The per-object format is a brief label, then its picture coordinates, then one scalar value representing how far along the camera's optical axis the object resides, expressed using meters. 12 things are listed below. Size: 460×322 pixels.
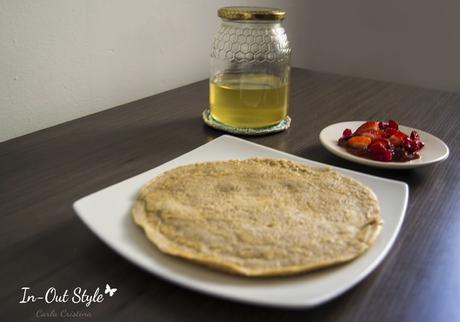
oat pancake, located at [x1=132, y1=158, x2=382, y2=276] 0.43
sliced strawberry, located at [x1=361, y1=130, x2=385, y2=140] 0.75
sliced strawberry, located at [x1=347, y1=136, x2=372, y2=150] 0.73
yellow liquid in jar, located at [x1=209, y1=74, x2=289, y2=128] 0.82
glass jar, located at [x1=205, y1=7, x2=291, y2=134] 0.83
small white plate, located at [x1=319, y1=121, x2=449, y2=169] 0.68
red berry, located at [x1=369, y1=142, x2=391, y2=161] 0.70
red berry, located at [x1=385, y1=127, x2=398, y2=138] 0.77
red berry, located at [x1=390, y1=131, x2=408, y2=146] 0.73
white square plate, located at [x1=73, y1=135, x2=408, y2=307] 0.39
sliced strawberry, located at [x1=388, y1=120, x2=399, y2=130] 0.81
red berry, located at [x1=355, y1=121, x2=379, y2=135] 0.78
